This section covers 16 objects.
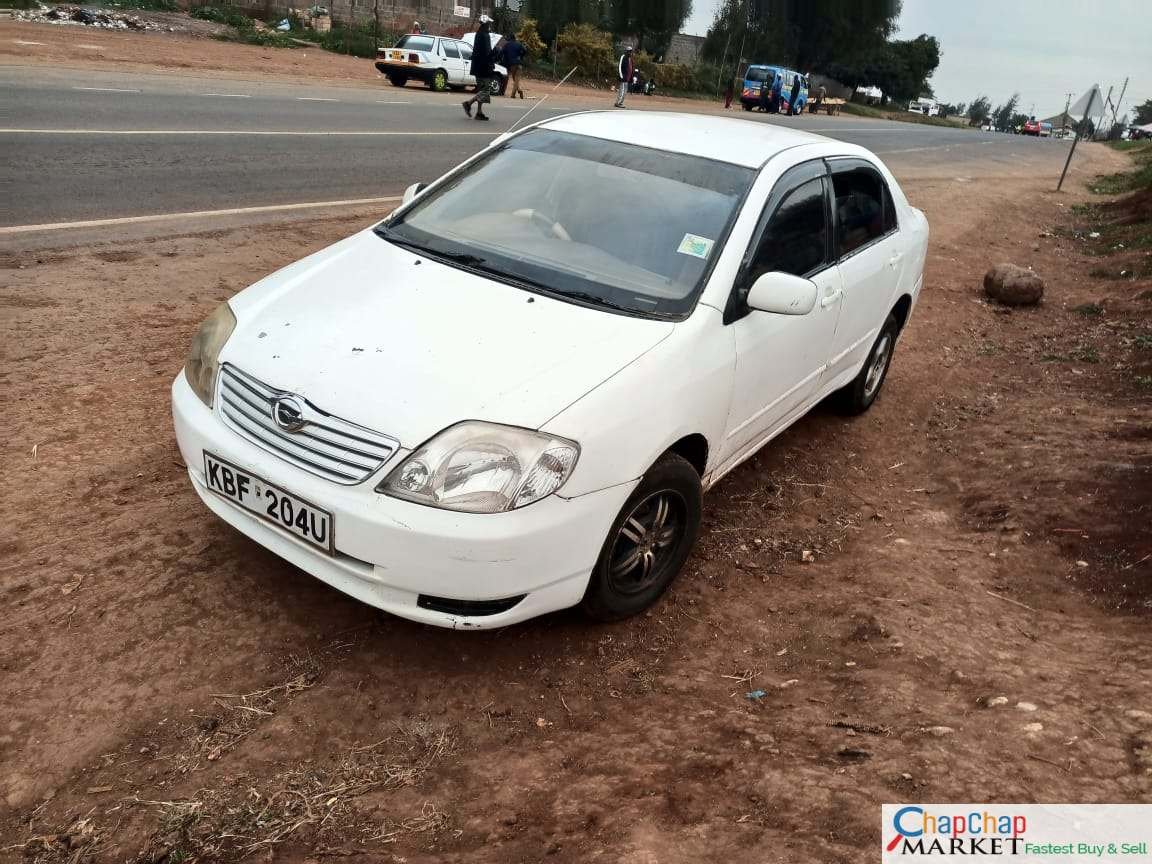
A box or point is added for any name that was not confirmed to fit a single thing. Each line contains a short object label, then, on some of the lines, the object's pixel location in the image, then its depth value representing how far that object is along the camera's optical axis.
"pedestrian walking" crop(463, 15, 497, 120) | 17.30
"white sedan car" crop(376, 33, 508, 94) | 23.80
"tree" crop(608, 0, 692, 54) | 56.91
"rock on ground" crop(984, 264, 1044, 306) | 9.41
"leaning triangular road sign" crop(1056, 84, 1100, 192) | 20.52
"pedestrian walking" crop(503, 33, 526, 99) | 19.89
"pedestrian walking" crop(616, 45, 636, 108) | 24.69
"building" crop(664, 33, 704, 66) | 66.31
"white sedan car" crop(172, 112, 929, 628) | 2.71
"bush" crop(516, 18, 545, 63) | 37.28
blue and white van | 44.09
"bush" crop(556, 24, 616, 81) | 39.00
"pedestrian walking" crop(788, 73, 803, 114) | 45.88
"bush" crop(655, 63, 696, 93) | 46.53
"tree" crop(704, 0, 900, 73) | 67.38
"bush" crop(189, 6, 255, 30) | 29.53
